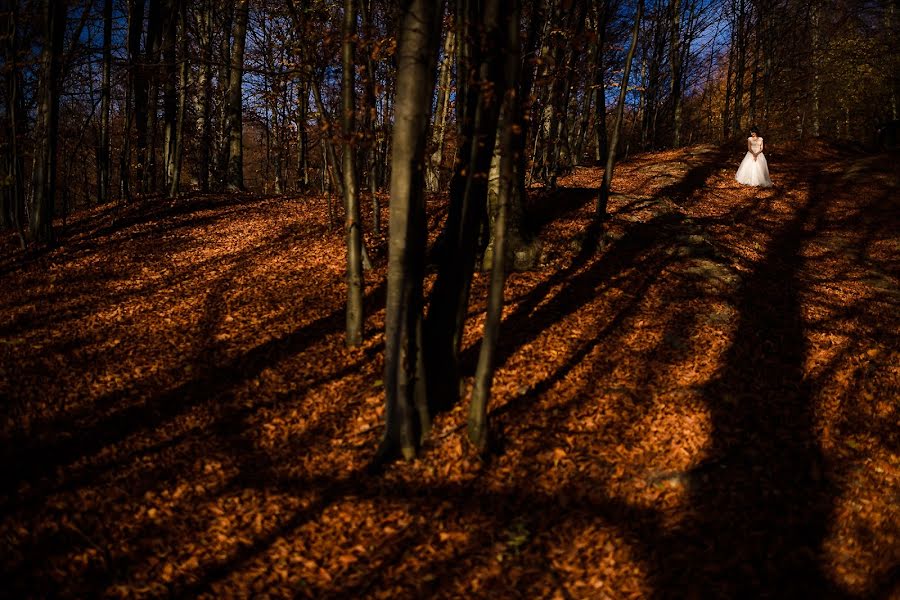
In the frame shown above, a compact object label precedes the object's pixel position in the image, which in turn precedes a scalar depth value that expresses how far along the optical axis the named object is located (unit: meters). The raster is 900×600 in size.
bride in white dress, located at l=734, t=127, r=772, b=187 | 16.52
